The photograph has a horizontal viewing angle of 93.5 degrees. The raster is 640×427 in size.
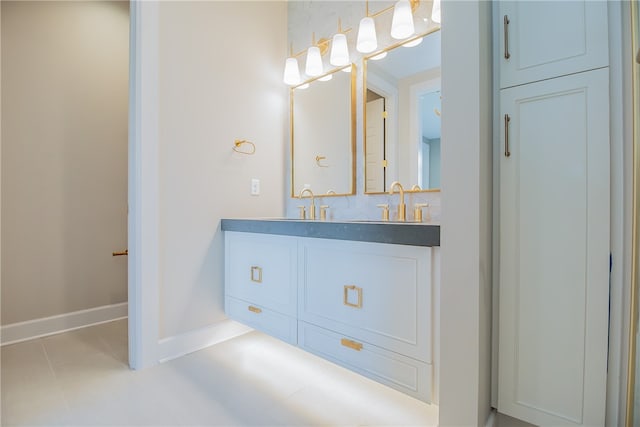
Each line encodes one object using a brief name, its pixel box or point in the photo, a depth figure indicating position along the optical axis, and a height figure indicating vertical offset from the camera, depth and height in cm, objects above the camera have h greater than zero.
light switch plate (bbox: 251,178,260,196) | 219 +18
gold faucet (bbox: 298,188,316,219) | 218 +3
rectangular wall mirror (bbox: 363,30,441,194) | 167 +56
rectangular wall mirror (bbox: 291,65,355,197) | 203 +54
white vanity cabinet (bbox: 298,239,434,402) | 108 -40
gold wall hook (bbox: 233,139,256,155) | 207 +46
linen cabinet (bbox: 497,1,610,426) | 88 -1
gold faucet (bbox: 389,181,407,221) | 172 +2
